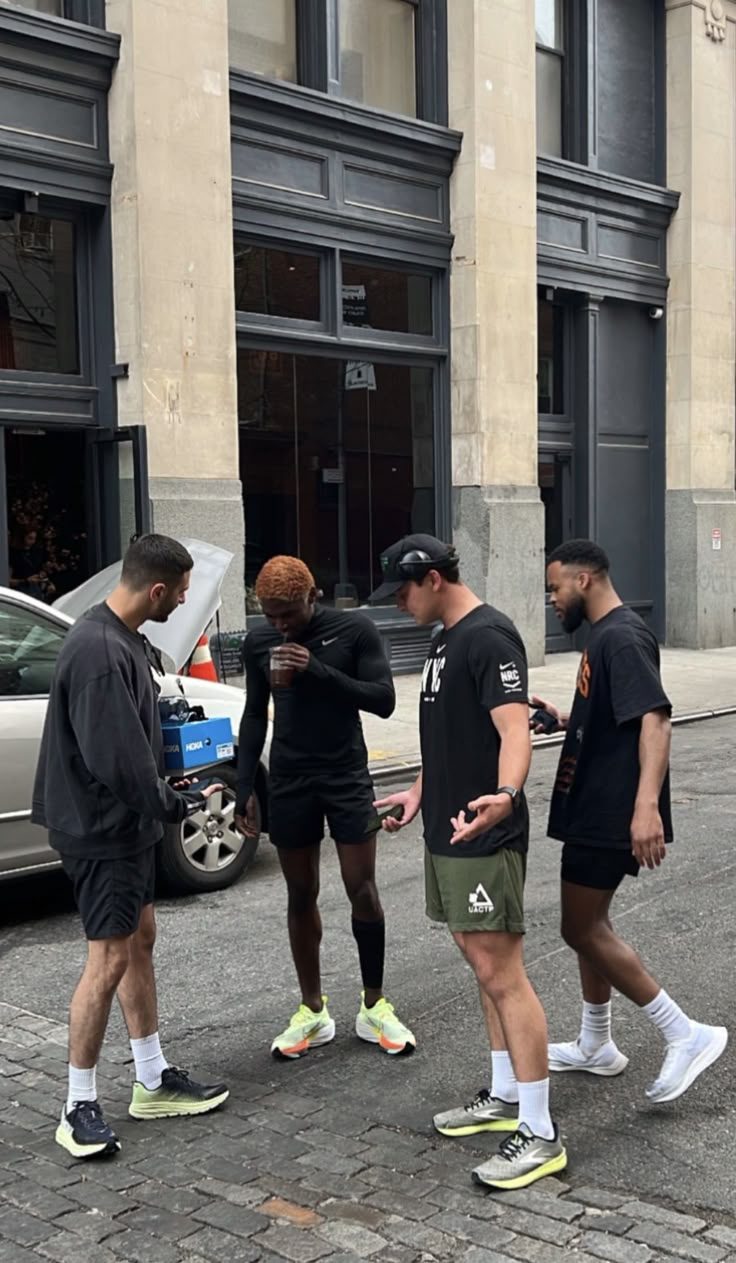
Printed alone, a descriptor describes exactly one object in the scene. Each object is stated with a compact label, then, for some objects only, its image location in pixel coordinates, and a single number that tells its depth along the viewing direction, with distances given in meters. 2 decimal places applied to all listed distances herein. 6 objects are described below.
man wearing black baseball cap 4.05
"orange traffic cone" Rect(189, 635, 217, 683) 10.10
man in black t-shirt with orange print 4.36
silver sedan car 6.69
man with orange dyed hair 5.05
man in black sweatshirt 4.21
